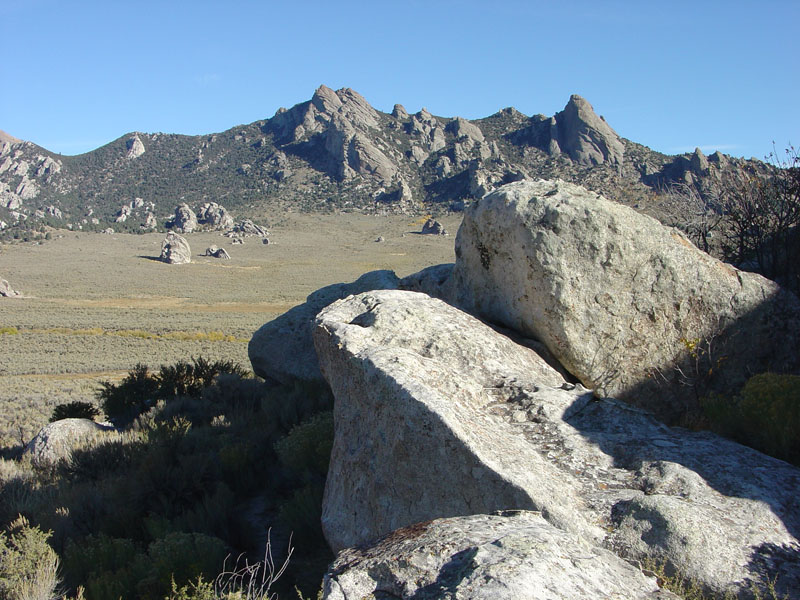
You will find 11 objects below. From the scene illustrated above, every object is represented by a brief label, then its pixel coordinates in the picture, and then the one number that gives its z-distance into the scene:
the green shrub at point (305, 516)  5.23
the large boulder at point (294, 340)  10.80
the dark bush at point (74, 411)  12.06
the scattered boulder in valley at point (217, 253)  81.81
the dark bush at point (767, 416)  4.55
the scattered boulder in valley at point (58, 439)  8.54
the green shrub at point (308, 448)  6.36
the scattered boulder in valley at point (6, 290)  49.58
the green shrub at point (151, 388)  12.16
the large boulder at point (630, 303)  6.13
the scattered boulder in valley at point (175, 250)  75.69
